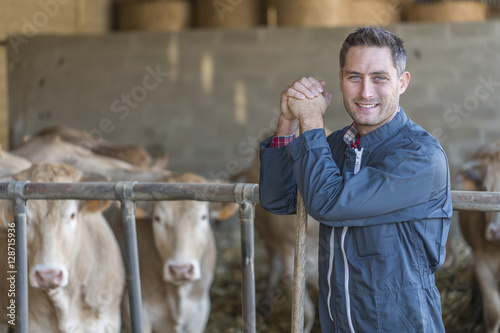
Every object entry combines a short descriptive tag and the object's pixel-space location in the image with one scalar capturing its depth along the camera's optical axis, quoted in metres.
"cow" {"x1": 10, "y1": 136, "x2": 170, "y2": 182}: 4.28
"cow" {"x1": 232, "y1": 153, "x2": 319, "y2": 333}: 4.59
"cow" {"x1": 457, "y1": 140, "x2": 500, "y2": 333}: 3.98
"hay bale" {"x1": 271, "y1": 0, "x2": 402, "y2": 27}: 8.20
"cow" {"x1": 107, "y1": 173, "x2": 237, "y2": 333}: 3.63
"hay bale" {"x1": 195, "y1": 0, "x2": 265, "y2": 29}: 8.57
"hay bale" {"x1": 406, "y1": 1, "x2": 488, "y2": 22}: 8.39
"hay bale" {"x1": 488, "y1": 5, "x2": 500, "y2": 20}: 9.80
